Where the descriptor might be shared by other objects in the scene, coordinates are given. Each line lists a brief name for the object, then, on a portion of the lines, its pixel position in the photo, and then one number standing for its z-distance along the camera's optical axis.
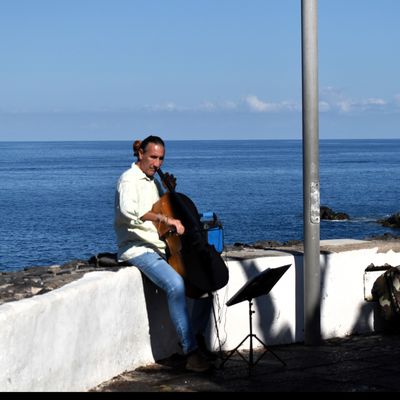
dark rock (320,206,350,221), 60.25
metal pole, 9.60
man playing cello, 8.22
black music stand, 7.89
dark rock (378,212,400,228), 55.93
